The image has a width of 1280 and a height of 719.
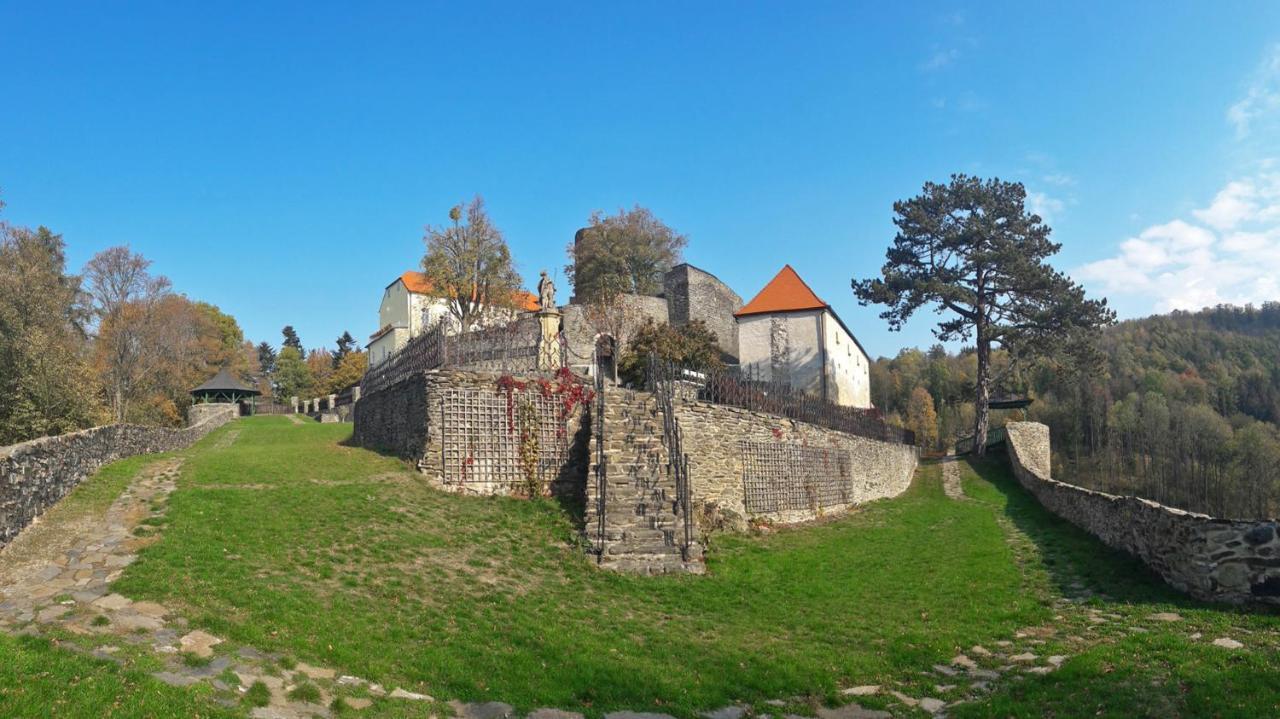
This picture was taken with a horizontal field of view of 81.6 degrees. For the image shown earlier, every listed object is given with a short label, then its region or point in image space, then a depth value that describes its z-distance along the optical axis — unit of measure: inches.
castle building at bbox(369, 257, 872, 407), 1587.1
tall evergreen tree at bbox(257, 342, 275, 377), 3540.8
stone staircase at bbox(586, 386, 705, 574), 497.4
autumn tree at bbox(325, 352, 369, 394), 2299.5
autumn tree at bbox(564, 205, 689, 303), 2050.9
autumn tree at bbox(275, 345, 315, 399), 2724.4
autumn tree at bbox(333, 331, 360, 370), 3262.3
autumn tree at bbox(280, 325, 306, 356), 3758.9
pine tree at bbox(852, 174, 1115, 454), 1390.3
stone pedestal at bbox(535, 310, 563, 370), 745.0
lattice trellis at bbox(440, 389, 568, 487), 597.9
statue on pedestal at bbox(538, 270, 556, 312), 776.0
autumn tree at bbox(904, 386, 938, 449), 3085.6
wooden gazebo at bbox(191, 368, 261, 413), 1763.0
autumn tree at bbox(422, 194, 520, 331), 1536.7
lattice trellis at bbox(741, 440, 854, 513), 741.0
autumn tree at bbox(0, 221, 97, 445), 840.9
